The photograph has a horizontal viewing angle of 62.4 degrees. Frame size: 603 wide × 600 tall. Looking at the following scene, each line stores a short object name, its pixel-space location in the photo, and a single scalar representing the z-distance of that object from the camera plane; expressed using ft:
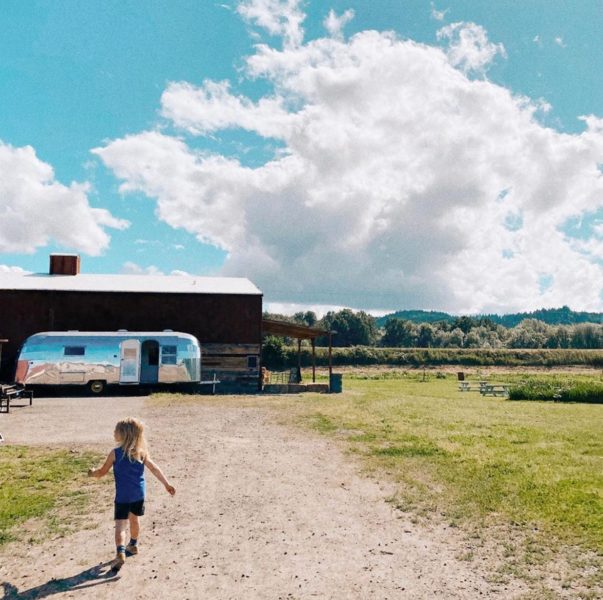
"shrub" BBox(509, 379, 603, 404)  92.89
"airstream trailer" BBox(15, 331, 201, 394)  86.79
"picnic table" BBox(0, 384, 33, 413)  64.23
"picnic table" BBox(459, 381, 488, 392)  117.84
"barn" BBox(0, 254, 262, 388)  102.89
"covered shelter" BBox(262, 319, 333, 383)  105.91
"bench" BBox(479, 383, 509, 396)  106.01
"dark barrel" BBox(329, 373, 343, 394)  99.96
